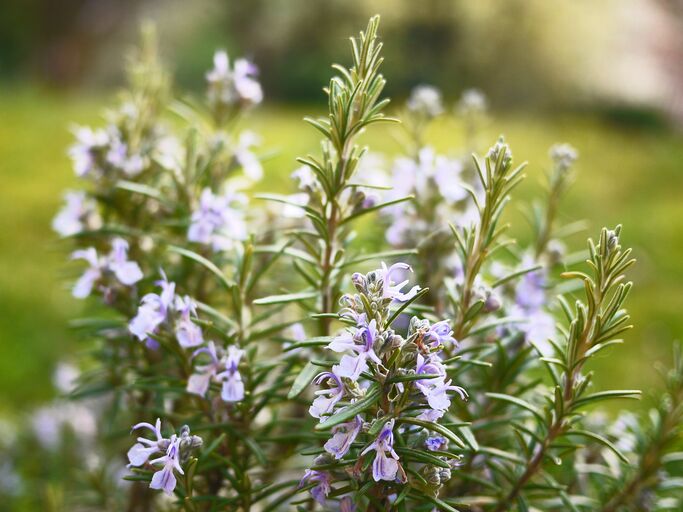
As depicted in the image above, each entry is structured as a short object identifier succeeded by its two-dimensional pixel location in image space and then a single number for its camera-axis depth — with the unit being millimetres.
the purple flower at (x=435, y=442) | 398
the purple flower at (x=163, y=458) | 396
